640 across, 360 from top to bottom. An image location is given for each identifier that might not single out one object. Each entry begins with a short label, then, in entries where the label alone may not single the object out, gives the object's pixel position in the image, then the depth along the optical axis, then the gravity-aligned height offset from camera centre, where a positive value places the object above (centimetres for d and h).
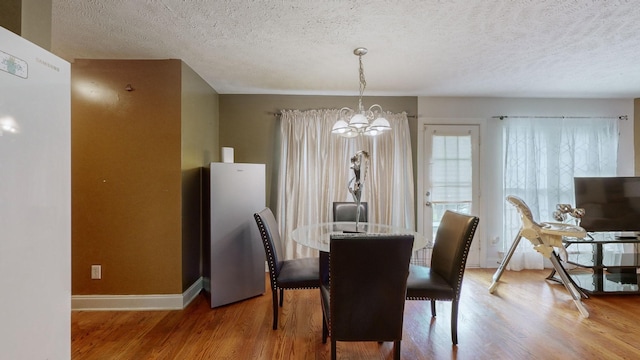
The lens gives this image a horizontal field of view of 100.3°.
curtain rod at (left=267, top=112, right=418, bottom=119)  348 +87
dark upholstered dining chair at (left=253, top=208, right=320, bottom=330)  211 -76
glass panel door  357 +10
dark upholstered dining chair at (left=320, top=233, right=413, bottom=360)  144 -60
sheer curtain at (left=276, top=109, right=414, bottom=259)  343 +9
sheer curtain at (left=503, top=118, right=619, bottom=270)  351 +26
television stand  276 -90
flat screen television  300 -27
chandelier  204 +43
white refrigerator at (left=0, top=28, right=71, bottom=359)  83 -8
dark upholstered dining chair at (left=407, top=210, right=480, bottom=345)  190 -71
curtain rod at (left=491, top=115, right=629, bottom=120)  354 +83
